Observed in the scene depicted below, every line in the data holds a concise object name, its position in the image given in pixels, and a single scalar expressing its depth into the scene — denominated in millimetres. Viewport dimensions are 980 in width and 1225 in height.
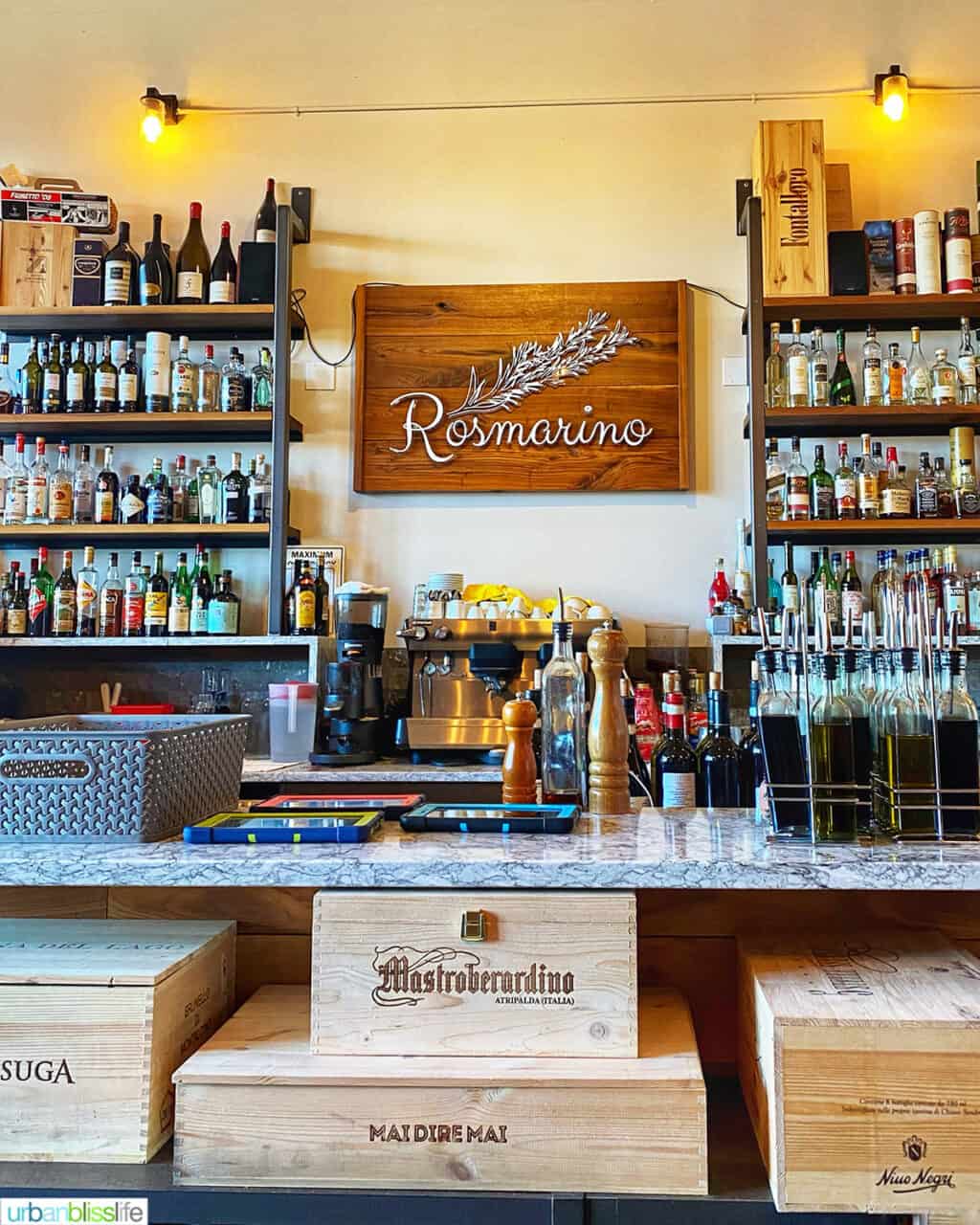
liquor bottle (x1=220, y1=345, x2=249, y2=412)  3617
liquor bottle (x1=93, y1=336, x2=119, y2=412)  3607
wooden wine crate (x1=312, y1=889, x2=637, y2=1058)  1156
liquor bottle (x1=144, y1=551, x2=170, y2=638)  3528
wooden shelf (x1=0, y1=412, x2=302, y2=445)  3555
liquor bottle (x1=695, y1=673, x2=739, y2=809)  2013
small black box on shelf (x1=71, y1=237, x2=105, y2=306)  3627
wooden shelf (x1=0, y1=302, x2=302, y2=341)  3557
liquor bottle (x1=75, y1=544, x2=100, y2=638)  3561
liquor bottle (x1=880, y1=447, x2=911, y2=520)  3377
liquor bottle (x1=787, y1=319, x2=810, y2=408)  3465
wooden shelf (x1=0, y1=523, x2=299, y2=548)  3502
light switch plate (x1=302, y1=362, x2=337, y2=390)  3840
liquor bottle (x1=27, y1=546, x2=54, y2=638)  3564
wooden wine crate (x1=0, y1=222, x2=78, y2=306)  3625
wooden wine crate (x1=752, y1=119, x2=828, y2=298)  3453
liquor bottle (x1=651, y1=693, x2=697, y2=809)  1943
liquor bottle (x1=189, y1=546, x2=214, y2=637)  3547
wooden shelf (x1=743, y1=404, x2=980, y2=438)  3375
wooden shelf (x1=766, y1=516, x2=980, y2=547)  3324
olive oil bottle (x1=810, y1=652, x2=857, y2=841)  1276
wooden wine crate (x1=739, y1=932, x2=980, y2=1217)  1028
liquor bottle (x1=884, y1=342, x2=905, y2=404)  3445
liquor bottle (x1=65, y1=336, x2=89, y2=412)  3619
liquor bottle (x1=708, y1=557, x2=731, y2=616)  3480
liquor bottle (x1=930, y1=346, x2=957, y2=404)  3410
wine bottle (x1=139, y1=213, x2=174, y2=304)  3639
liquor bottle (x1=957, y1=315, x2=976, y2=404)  3482
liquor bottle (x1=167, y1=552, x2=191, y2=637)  3533
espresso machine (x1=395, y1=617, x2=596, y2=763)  3164
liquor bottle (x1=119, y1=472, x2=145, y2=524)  3598
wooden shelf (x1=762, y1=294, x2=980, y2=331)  3402
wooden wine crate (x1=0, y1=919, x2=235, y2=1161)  1125
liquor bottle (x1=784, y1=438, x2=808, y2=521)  3402
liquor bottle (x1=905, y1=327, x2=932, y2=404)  3484
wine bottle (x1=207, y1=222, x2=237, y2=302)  3607
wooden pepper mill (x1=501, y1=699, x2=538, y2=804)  1521
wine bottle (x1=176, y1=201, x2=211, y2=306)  3643
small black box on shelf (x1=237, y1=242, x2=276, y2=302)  3660
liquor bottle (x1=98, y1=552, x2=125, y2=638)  3574
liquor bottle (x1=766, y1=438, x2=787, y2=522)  3465
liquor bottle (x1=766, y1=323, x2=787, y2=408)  3529
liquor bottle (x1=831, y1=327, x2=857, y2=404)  3555
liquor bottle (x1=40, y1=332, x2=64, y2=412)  3629
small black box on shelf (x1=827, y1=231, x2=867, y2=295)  3451
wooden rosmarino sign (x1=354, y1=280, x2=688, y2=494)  3691
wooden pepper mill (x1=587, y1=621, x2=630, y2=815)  1494
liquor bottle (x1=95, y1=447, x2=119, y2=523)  3613
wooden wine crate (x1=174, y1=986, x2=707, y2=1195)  1088
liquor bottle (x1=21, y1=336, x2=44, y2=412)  3668
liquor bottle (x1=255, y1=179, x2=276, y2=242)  3746
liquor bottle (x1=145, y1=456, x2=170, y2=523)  3586
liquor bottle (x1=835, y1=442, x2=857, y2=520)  3389
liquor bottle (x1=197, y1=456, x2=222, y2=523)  3678
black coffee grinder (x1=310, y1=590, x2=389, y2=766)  3123
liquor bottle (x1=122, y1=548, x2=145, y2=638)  3523
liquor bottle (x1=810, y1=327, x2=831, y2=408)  3480
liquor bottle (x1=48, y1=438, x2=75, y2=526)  3604
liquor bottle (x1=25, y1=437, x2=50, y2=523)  3592
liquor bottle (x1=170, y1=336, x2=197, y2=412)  3604
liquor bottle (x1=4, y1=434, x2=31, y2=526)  3621
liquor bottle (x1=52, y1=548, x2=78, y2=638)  3561
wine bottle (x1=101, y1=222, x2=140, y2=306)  3602
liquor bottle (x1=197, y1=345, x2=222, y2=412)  3660
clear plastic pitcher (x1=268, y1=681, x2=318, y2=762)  3287
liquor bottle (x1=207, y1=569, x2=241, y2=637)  3506
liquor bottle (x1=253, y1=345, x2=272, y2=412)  3678
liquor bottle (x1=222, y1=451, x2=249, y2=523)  3600
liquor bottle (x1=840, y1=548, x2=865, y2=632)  3381
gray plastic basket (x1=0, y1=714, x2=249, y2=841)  1229
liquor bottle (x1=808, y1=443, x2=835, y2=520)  3434
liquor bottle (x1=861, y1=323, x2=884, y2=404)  3459
